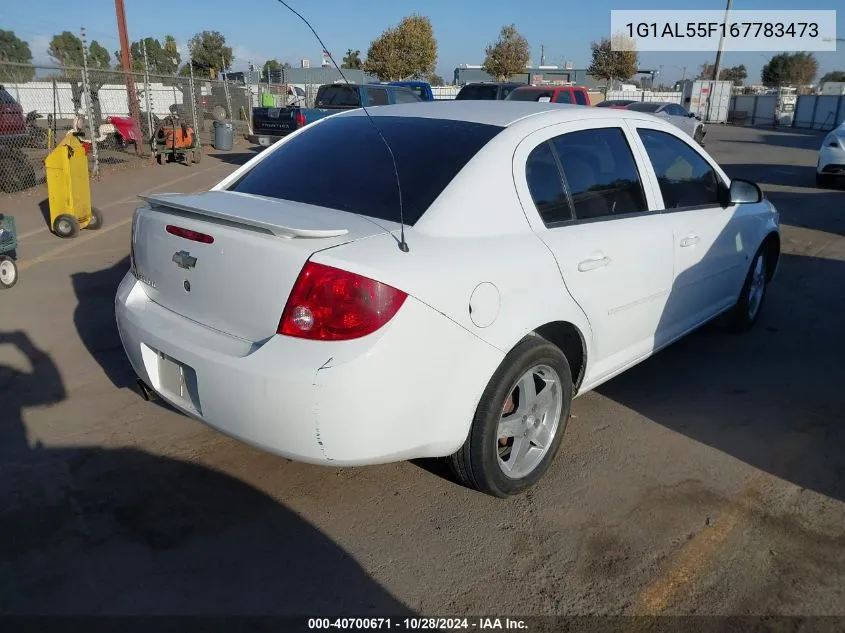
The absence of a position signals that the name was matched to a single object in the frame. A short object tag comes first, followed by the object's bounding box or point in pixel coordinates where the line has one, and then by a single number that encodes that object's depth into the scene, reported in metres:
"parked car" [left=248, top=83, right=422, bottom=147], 15.59
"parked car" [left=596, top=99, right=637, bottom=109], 22.57
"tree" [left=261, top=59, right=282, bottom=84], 45.66
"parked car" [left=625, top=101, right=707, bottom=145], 21.05
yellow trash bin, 8.21
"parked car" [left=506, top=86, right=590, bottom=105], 16.61
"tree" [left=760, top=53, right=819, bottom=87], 69.44
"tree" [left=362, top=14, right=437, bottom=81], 49.59
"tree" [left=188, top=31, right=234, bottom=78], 52.87
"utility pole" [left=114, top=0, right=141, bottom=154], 17.01
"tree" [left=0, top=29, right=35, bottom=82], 57.44
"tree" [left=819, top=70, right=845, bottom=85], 76.32
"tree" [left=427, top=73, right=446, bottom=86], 63.34
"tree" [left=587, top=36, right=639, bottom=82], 56.53
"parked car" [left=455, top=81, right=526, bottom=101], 18.12
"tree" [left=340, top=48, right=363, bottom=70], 57.42
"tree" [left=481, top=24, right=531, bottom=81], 53.94
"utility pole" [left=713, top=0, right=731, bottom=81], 42.91
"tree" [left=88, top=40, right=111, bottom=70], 60.31
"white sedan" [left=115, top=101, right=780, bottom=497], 2.48
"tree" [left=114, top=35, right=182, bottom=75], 46.37
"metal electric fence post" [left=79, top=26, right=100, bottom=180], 13.22
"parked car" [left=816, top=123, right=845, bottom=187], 12.76
